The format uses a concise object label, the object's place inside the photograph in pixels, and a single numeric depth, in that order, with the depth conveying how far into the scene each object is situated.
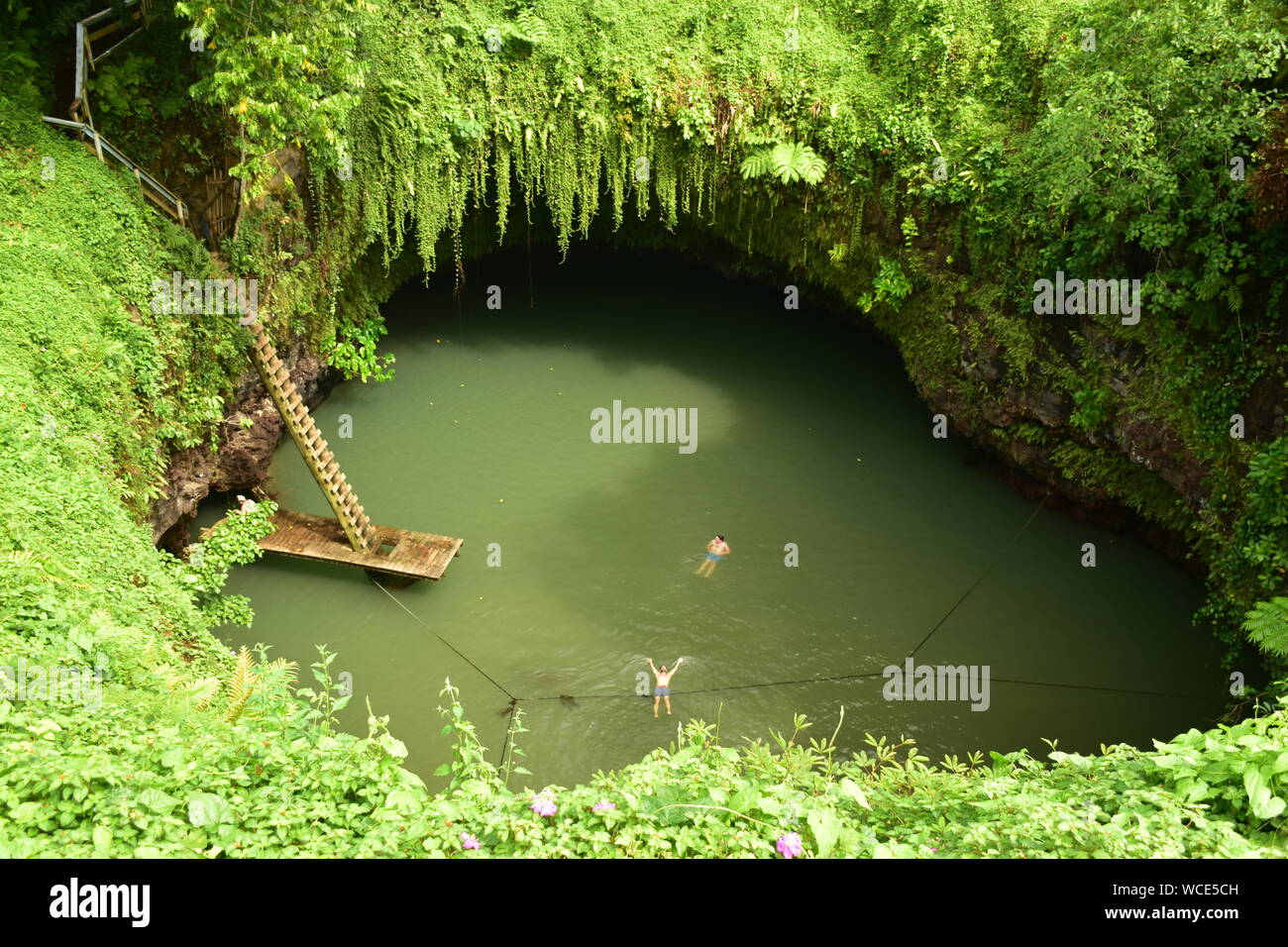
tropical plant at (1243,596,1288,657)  7.05
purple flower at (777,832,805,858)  3.74
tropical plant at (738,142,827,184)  11.88
